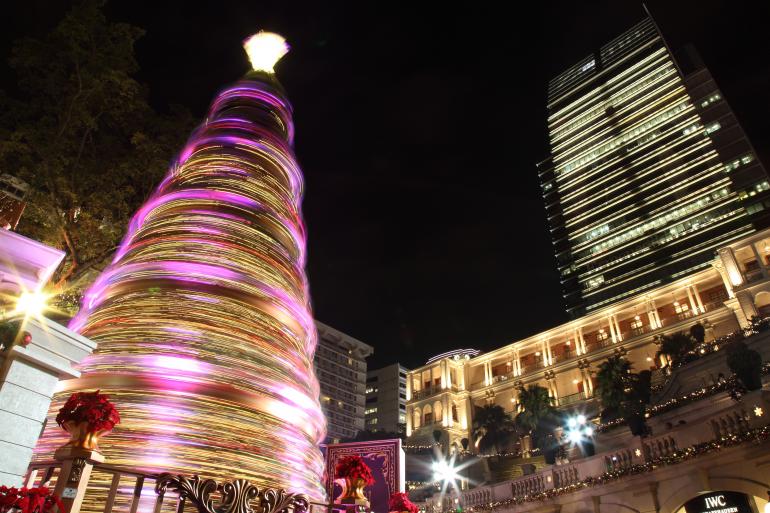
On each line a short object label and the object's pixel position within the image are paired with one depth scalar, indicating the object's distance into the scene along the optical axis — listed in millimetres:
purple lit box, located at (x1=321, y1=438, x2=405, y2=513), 6793
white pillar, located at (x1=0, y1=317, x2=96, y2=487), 3025
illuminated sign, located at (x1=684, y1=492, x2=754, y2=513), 11250
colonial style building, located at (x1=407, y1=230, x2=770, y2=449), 39219
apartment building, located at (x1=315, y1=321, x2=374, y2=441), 88844
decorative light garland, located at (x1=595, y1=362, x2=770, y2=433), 17047
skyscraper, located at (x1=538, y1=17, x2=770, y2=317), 74000
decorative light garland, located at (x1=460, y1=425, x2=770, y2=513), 11422
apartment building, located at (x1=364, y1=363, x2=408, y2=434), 101062
